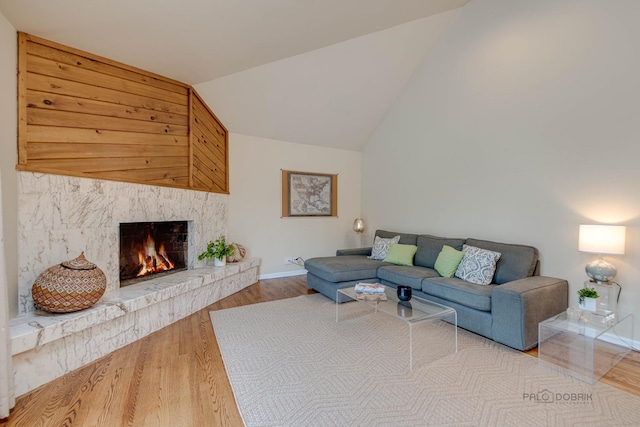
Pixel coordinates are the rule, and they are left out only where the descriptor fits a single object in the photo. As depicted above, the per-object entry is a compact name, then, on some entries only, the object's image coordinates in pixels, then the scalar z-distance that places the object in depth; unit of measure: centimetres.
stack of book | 280
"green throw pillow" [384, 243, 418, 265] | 404
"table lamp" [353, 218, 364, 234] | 544
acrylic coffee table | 233
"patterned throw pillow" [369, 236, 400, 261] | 439
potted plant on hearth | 397
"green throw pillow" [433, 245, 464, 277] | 338
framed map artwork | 519
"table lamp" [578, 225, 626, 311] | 241
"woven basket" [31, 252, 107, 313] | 215
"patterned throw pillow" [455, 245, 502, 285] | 307
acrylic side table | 221
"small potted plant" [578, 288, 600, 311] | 245
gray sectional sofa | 246
